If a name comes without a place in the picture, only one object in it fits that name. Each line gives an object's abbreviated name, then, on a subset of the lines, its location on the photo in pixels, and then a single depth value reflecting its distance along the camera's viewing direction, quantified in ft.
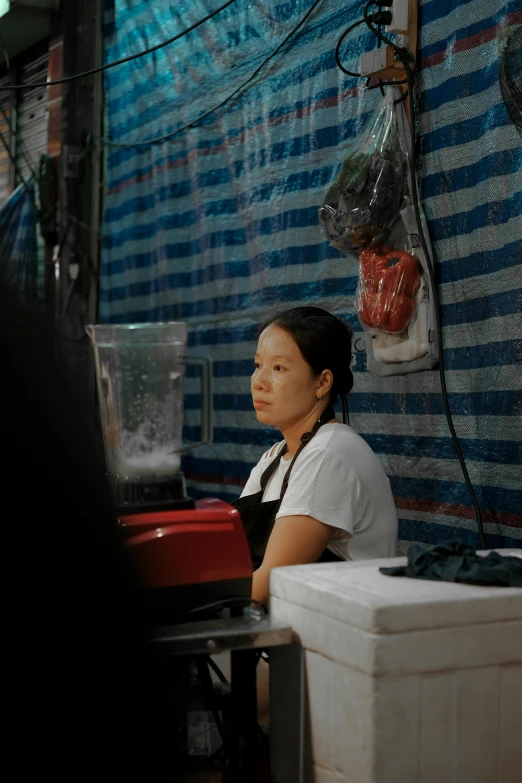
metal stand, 5.54
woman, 8.29
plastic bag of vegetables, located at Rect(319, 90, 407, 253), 10.55
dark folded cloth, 5.44
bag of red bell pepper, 10.61
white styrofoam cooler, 4.93
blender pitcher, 7.22
